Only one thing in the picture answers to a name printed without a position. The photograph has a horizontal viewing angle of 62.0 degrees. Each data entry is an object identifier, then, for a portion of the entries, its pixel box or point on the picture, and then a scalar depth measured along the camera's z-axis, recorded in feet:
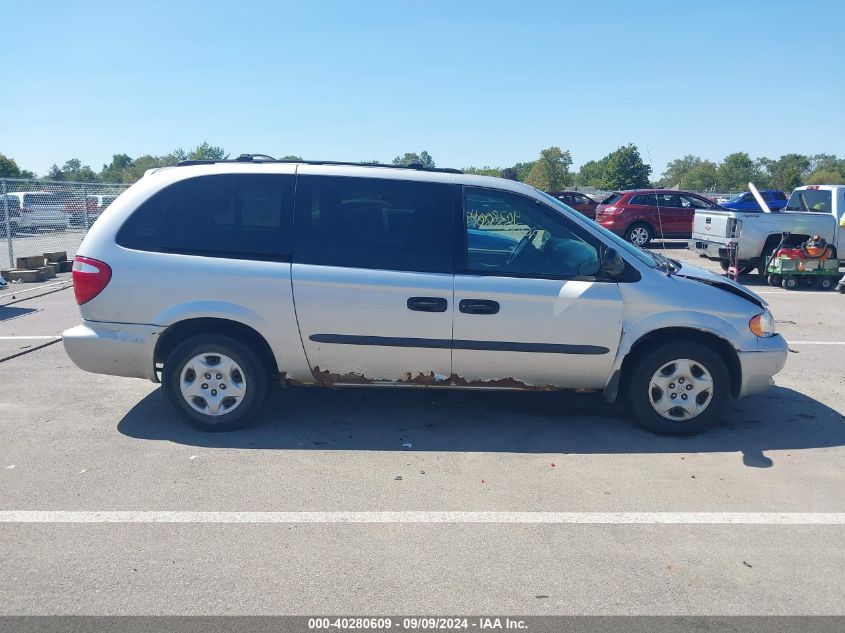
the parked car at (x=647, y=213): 67.36
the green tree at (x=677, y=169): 335.92
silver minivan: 16.61
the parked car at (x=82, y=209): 55.26
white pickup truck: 43.42
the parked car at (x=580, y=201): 82.13
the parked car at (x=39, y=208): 48.64
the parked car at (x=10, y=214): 46.30
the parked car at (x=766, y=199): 78.70
